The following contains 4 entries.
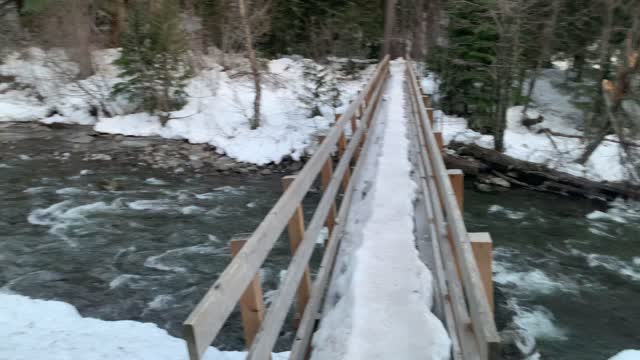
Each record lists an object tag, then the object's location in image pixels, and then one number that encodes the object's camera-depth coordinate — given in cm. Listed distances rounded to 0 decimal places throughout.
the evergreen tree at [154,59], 1627
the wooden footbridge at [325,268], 205
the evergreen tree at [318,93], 1780
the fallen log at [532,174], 1276
